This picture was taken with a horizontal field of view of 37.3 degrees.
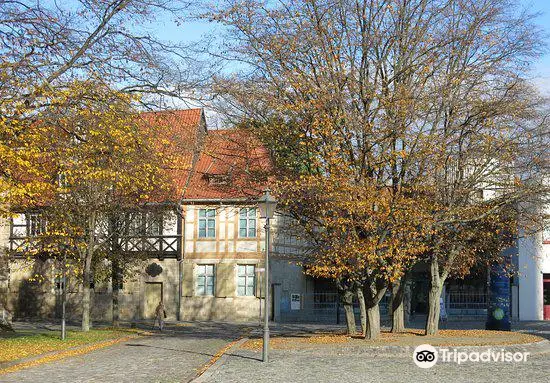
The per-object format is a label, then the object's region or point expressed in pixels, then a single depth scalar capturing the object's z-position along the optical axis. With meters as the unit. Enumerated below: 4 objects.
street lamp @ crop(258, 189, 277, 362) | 18.16
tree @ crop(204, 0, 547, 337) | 19.84
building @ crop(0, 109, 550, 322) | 41.38
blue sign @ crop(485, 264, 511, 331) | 28.16
